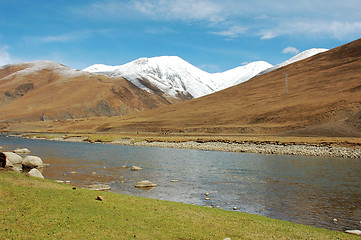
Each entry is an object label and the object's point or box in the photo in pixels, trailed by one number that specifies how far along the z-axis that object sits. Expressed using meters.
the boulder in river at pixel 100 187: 24.45
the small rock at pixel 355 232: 14.28
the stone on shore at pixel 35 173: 24.83
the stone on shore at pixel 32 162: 35.06
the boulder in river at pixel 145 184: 26.58
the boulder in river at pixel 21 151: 55.60
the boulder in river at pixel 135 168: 37.88
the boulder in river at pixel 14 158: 32.92
